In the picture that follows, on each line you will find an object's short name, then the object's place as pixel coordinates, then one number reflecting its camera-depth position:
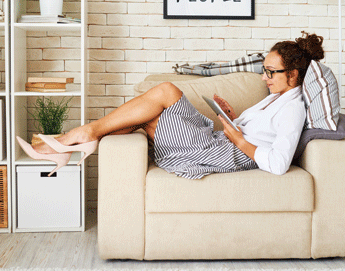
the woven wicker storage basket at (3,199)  2.32
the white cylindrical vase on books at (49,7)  2.38
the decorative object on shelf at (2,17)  2.30
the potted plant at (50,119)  2.46
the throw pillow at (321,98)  1.91
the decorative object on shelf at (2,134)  2.33
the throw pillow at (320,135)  1.88
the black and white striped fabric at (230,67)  2.57
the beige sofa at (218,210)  1.82
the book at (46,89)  2.36
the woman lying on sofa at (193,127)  1.99
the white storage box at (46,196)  2.33
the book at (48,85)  2.36
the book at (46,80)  2.36
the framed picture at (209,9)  2.81
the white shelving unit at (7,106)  2.27
